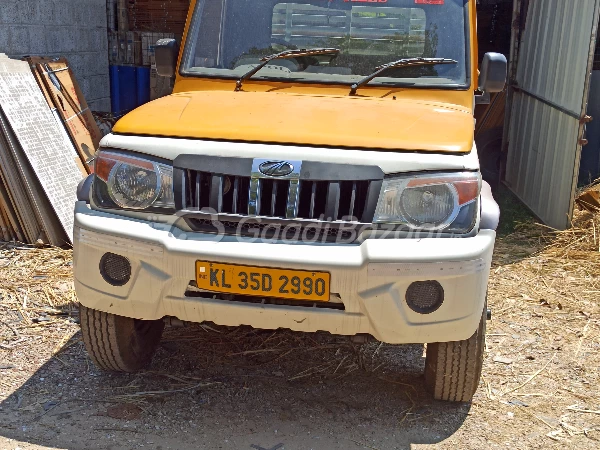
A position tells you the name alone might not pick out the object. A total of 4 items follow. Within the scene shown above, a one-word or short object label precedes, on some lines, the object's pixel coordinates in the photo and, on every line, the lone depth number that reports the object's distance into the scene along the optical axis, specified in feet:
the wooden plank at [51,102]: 22.66
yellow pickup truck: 10.48
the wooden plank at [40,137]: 20.56
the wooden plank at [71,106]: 23.70
